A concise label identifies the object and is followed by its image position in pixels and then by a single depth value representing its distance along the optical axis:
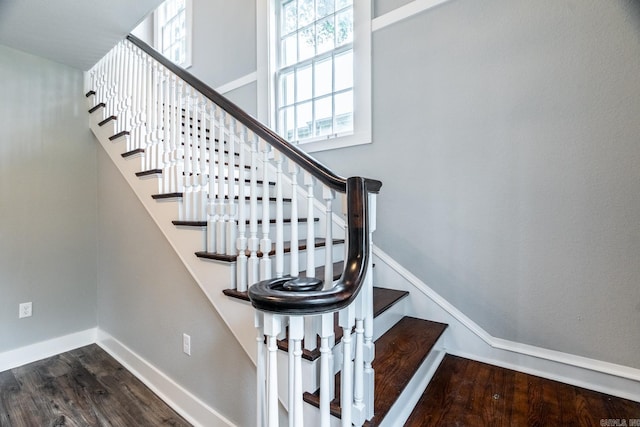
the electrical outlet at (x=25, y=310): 2.27
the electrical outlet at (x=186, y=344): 1.77
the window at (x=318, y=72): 2.22
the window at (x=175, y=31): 3.56
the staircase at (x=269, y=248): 0.93
